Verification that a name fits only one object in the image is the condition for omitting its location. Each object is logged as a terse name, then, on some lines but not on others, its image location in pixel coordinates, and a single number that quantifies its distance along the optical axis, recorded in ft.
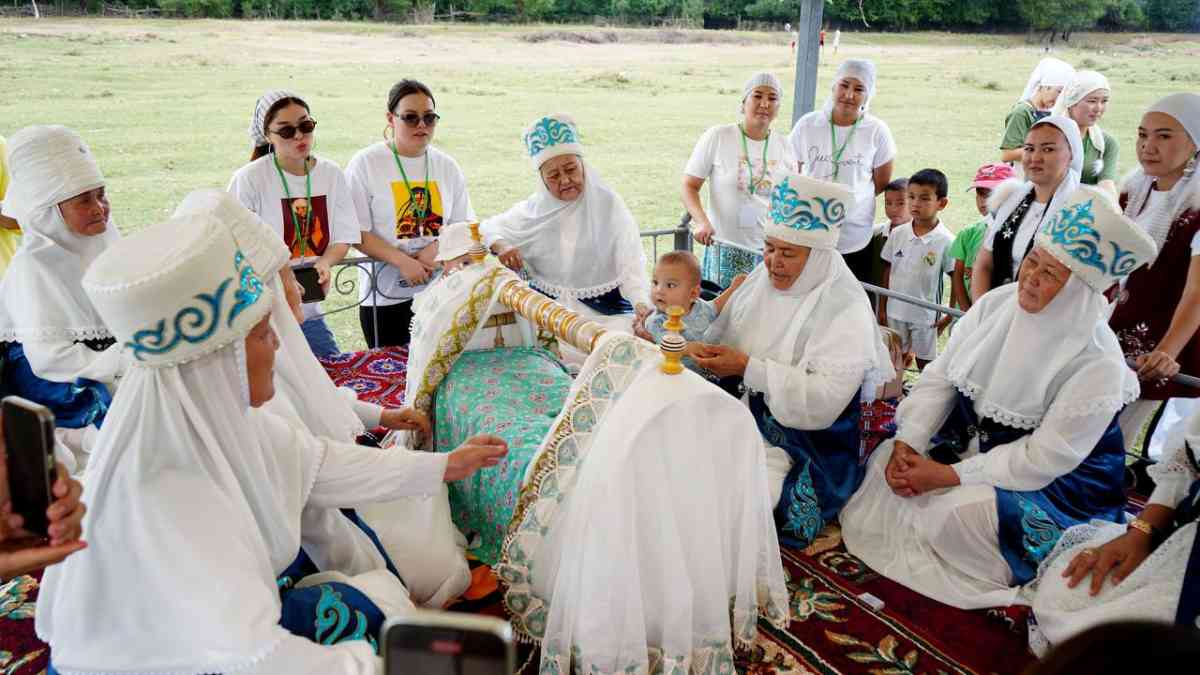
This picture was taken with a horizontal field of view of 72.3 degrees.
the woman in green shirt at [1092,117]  15.96
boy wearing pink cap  16.55
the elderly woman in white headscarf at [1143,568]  7.87
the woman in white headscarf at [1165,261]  11.14
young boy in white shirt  16.93
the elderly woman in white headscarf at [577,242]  14.42
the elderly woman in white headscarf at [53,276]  10.47
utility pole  21.38
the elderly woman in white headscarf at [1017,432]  9.40
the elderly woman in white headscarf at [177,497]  5.57
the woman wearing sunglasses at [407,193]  15.28
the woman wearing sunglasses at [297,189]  14.17
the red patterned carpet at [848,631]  8.93
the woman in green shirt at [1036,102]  17.63
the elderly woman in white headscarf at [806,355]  10.67
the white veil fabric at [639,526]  7.43
